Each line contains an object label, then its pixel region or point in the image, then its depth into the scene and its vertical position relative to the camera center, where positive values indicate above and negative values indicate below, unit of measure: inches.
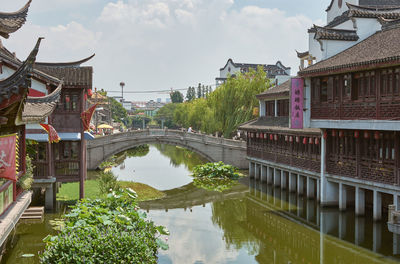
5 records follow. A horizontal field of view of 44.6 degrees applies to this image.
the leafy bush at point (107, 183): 792.2 -107.3
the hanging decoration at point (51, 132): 677.3 -18.3
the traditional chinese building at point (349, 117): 629.4 +3.2
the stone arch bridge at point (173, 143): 1348.4 -70.6
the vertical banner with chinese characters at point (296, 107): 791.6 +20.1
